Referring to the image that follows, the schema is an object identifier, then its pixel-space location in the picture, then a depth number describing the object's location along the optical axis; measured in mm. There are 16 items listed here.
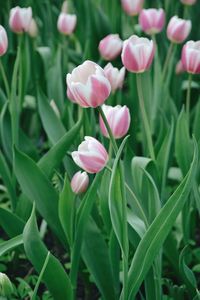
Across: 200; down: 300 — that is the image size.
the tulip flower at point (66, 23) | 1961
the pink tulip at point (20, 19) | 1833
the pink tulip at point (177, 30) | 1784
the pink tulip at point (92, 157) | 1331
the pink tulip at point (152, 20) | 1836
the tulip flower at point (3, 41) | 1561
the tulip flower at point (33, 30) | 2125
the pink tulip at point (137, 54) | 1439
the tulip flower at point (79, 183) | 1499
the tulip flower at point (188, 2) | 2092
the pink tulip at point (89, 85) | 1300
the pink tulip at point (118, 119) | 1420
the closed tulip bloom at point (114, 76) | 1622
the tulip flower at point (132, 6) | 2054
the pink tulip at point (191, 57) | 1594
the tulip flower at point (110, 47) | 1824
